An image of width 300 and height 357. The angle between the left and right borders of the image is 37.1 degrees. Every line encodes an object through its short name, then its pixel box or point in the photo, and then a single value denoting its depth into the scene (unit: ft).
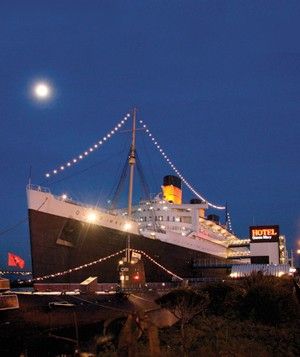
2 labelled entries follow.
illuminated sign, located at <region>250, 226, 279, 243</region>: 185.98
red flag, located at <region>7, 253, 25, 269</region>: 70.86
